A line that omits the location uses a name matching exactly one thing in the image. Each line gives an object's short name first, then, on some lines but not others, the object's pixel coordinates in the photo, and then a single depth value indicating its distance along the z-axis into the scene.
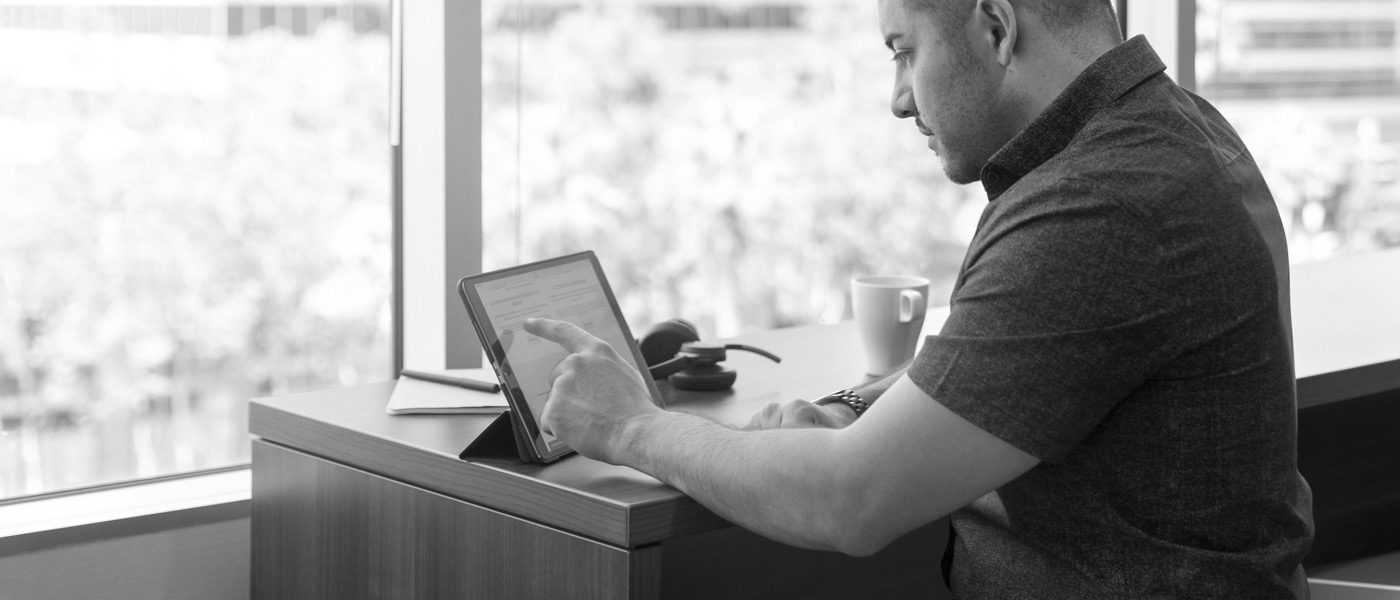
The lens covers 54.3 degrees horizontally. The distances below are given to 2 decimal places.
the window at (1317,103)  3.62
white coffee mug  1.73
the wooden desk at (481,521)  1.18
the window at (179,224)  1.87
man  1.03
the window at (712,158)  2.34
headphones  1.64
